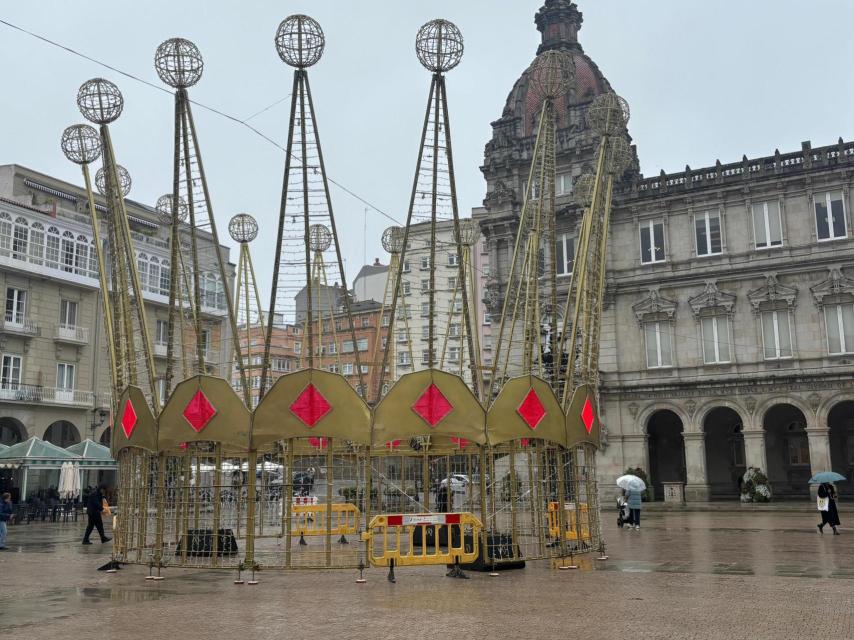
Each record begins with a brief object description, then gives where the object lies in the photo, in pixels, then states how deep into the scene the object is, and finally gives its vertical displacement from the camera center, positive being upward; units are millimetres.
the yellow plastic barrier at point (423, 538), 14373 -964
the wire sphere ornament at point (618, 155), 21062 +7760
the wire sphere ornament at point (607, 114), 19438 +8051
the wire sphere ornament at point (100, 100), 18078 +7920
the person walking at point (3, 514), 23578 -740
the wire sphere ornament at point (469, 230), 26081 +7478
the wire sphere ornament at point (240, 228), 25000 +7281
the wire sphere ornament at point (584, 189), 21938 +7491
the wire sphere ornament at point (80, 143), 19125 +7449
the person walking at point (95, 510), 24188 -669
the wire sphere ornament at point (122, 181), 19344 +7114
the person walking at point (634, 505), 26812 -843
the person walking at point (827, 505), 24531 -863
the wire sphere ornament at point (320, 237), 25789 +7353
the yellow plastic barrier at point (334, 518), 21756 -1164
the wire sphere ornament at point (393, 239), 27672 +7705
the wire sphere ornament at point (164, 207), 23562 +7518
